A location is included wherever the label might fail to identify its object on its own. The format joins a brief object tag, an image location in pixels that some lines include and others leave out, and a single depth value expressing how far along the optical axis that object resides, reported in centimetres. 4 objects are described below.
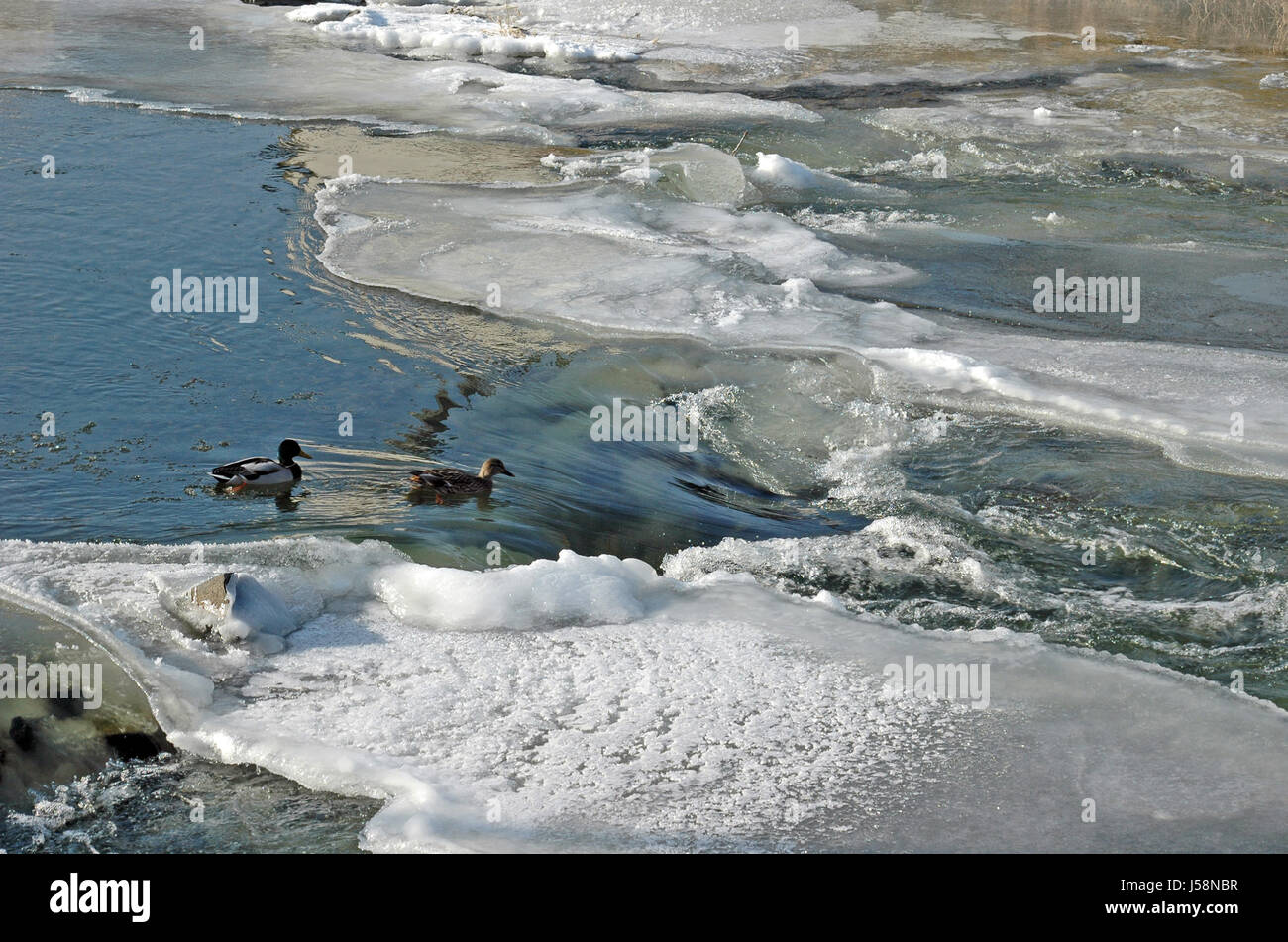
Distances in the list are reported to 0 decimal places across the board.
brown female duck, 1371
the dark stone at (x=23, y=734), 946
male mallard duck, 1345
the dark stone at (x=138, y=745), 948
